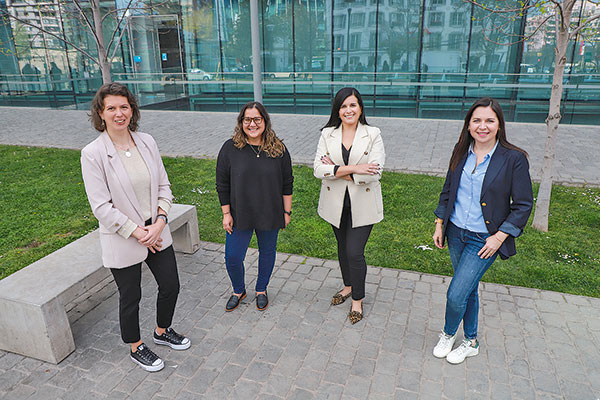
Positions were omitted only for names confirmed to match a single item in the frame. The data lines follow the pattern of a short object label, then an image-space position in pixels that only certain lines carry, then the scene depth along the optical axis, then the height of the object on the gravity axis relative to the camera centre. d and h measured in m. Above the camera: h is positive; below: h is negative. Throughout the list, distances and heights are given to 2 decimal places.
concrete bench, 3.54 -1.78
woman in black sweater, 3.81 -0.97
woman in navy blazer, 3.07 -0.97
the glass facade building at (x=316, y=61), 16.22 +0.14
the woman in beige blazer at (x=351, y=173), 3.77 -0.87
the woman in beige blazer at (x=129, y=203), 3.06 -0.93
